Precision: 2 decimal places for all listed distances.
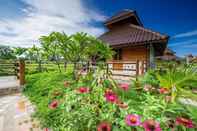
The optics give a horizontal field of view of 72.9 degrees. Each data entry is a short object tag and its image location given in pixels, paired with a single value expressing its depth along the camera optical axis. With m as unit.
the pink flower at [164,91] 1.95
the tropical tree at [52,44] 5.14
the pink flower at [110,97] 1.58
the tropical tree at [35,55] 7.29
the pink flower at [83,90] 1.83
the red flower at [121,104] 1.58
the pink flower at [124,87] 2.01
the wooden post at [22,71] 5.49
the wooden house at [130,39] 7.26
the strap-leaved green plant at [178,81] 1.87
